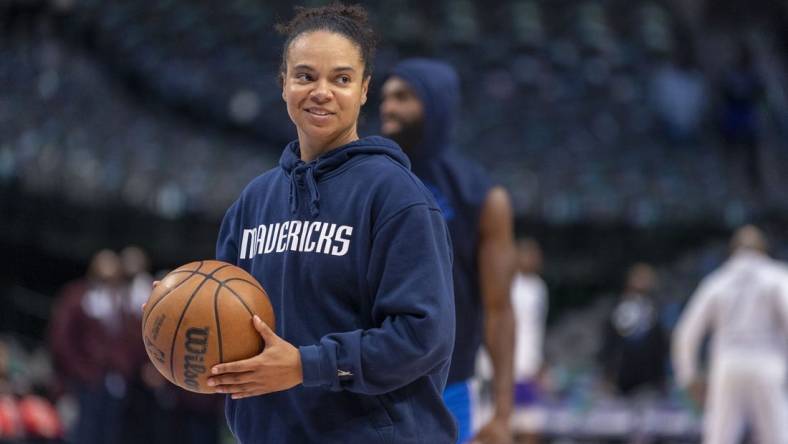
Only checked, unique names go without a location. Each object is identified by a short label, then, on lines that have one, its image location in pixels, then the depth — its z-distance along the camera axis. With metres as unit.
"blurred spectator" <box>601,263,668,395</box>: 22.62
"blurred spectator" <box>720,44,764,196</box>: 33.91
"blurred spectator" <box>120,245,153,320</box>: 18.72
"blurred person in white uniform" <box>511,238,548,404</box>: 20.08
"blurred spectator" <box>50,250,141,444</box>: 18.30
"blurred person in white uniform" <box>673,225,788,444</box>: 17.41
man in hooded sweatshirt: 8.88
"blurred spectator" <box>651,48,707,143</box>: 34.62
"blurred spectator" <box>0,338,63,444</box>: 16.66
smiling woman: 5.06
